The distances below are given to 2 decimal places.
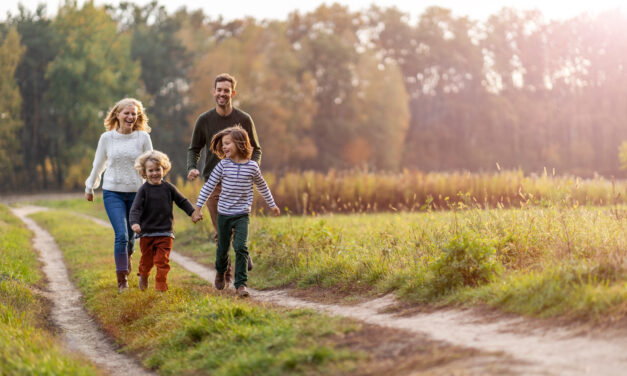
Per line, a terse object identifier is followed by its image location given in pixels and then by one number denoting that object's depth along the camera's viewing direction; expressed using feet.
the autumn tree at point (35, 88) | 156.97
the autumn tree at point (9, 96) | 140.05
